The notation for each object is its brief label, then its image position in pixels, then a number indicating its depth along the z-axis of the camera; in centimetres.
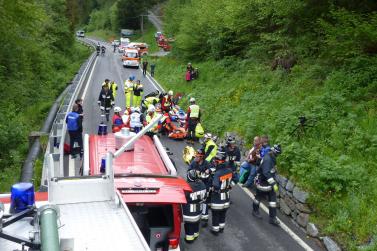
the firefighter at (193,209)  903
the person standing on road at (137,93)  2031
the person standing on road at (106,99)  1833
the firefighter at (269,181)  1023
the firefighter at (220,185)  956
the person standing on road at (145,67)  3626
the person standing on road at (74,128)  1368
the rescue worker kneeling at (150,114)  1595
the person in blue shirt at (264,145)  1146
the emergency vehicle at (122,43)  6365
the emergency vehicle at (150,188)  698
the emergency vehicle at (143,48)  5662
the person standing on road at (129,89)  2038
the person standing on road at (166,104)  1841
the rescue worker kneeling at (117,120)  1468
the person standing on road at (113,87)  1900
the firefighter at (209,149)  1012
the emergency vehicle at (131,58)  4244
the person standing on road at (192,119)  1681
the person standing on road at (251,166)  1190
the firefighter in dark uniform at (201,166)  984
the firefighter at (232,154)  1157
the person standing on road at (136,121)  1455
